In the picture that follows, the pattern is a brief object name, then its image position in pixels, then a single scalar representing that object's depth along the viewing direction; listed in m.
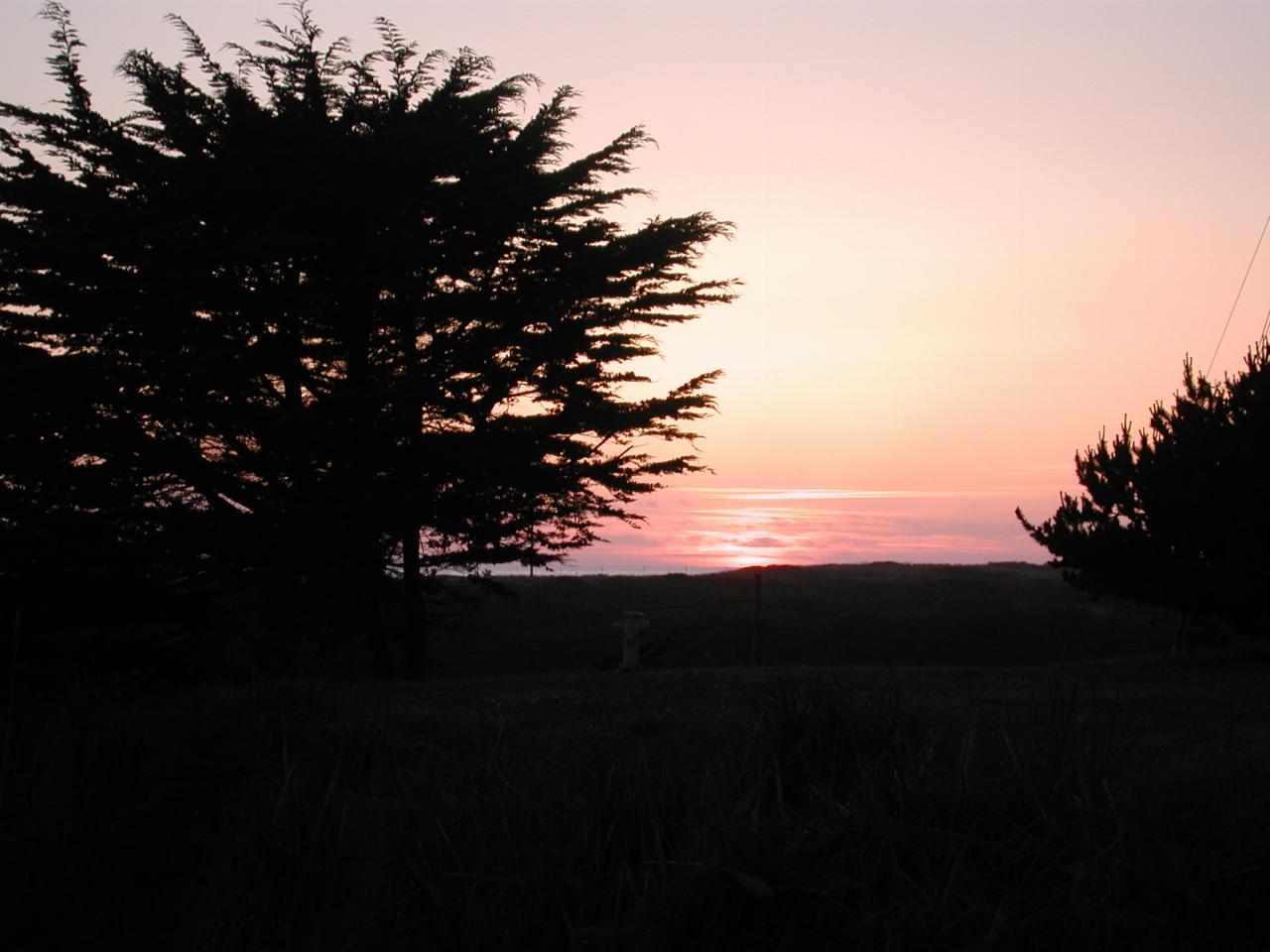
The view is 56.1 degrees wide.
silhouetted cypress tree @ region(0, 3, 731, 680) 17.50
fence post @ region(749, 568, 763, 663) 18.62
